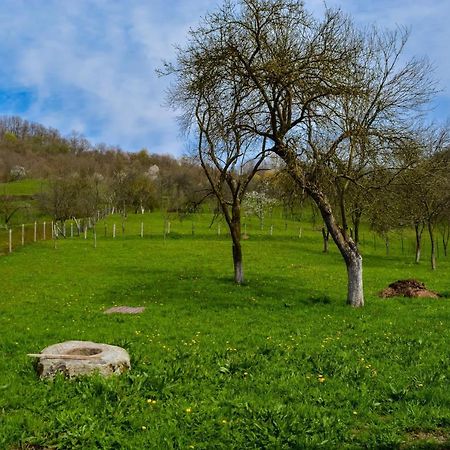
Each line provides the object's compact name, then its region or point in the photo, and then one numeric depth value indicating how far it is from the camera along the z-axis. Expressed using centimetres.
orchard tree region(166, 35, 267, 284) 1902
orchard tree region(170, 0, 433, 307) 1784
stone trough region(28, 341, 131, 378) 917
